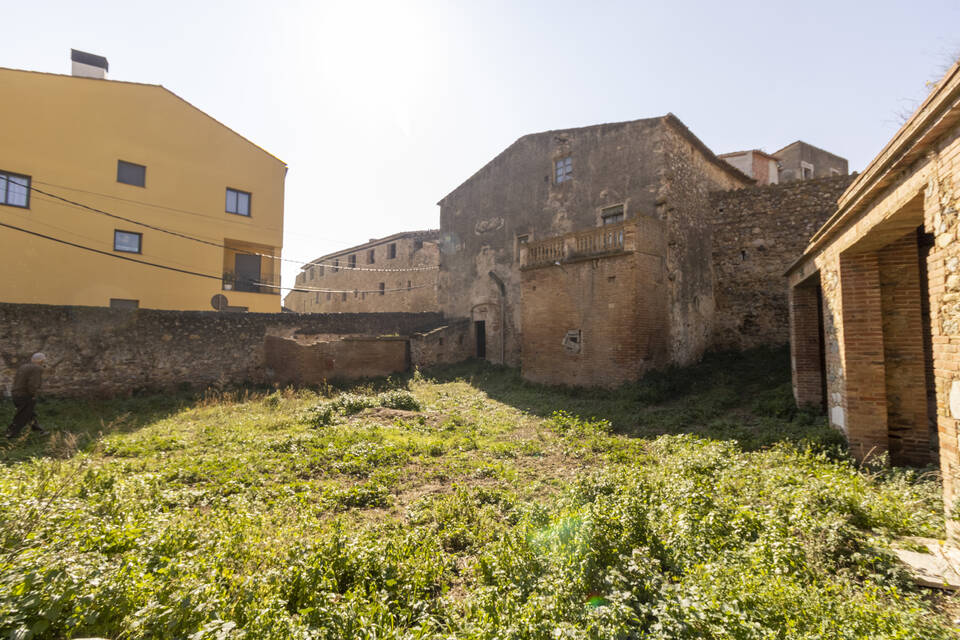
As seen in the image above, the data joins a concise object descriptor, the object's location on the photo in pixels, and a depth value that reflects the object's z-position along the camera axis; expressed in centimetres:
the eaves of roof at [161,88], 1651
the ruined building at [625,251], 1194
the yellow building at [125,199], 1562
